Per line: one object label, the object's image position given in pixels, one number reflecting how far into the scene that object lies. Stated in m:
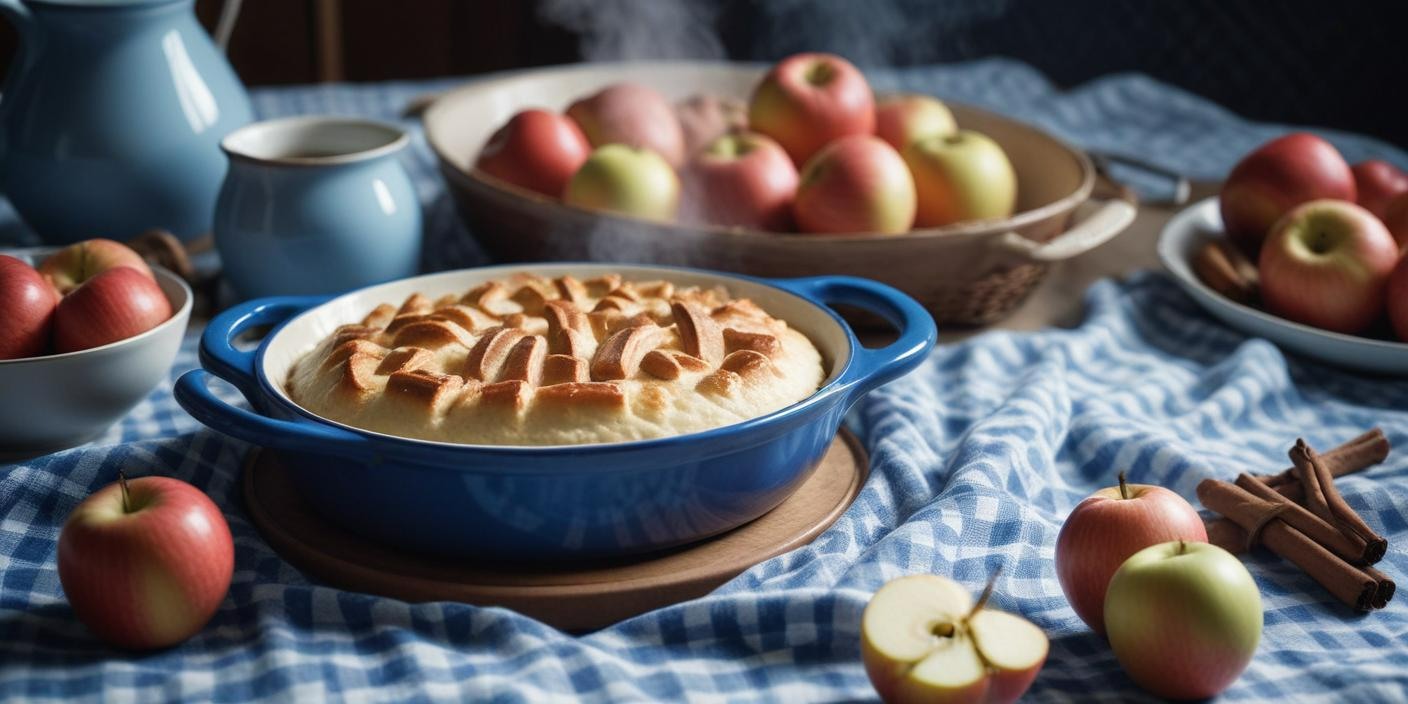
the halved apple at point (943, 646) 0.81
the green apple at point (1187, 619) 0.85
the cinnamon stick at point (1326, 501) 1.05
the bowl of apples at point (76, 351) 1.13
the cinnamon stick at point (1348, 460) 1.18
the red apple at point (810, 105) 1.77
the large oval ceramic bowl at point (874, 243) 1.47
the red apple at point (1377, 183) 1.72
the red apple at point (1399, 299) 1.46
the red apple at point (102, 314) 1.16
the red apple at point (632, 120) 1.76
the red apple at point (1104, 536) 0.96
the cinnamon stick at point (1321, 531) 1.05
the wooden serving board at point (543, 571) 0.96
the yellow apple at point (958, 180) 1.64
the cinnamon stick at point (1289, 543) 1.00
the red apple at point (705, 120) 1.85
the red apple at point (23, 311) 1.14
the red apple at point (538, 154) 1.70
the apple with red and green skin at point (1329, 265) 1.51
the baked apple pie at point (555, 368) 0.96
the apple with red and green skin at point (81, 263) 1.29
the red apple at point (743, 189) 1.62
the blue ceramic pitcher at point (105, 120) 1.58
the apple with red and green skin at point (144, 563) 0.88
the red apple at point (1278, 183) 1.69
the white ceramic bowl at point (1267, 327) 1.46
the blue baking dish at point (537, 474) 0.92
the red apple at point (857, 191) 1.55
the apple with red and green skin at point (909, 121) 1.80
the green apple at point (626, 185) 1.58
